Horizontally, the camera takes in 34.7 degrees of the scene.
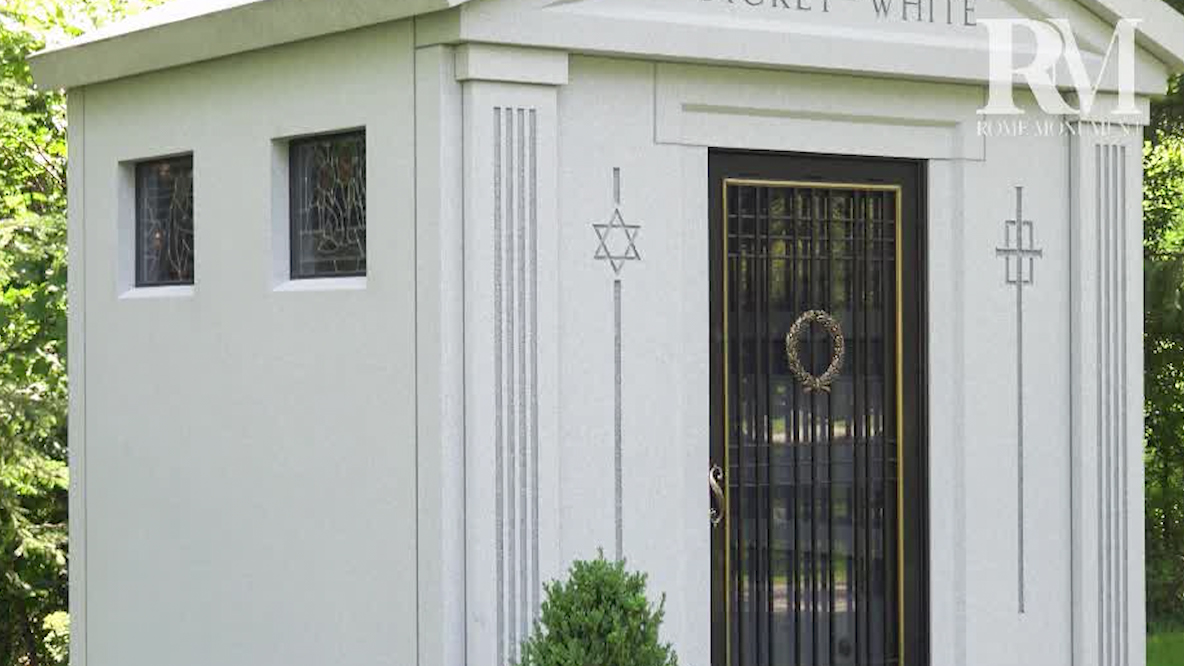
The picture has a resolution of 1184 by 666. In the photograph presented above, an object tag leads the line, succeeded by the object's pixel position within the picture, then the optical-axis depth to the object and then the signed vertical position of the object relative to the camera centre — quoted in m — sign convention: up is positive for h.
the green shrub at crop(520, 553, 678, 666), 5.73 -0.94
